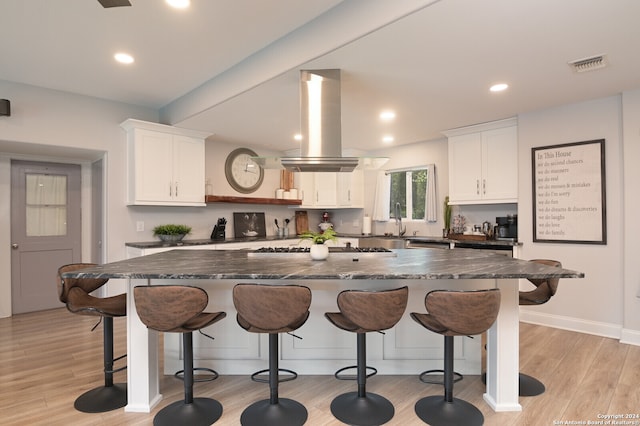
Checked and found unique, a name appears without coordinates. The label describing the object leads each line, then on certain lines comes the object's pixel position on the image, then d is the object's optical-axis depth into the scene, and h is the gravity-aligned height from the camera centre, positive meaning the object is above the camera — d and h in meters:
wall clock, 5.88 +0.76
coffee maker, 4.50 -0.19
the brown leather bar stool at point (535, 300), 2.50 -0.66
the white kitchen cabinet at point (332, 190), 6.25 +0.45
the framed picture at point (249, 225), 5.89 -0.16
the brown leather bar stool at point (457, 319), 1.95 -0.60
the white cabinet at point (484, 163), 4.42 +0.67
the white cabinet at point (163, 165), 4.44 +0.69
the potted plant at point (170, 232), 4.67 -0.22
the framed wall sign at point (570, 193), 3.73 +0.22
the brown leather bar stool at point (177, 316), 1.95 -0.57
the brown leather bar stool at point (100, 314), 2.33 -0.67
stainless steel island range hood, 2.97 +0.81
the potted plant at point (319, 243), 2.69 -0.22
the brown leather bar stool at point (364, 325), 1.98 -0.66
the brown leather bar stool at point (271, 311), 1.95 -0.54
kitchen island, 2.04 -0.36
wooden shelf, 5.18 +0.25
